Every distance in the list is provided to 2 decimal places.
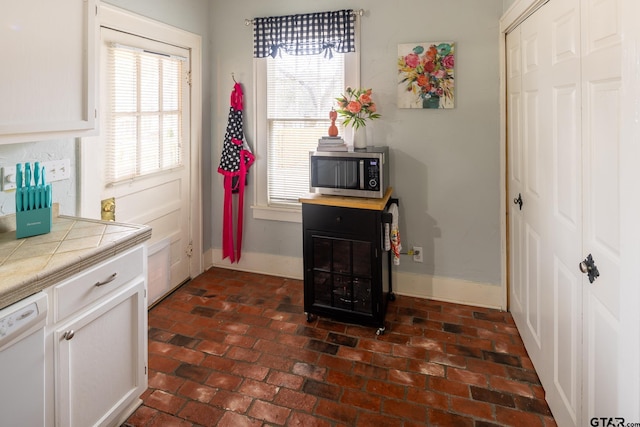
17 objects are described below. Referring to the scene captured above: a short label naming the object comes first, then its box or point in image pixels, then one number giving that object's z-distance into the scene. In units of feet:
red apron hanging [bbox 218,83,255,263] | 11.07
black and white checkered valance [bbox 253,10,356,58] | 9.87
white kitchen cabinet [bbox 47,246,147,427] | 4.68
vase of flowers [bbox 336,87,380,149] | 9.32
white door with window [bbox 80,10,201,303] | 8.03
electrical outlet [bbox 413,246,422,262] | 10.25
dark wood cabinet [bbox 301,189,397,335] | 8.39
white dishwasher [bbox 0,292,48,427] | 3.96
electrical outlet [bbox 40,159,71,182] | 6.77
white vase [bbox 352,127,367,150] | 9.48
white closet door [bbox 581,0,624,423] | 4.02
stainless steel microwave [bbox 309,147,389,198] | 8.55
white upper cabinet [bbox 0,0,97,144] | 4.90
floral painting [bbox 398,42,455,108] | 9.36
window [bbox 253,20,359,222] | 10.34
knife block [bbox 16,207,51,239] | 5.58
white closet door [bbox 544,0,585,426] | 5.04
